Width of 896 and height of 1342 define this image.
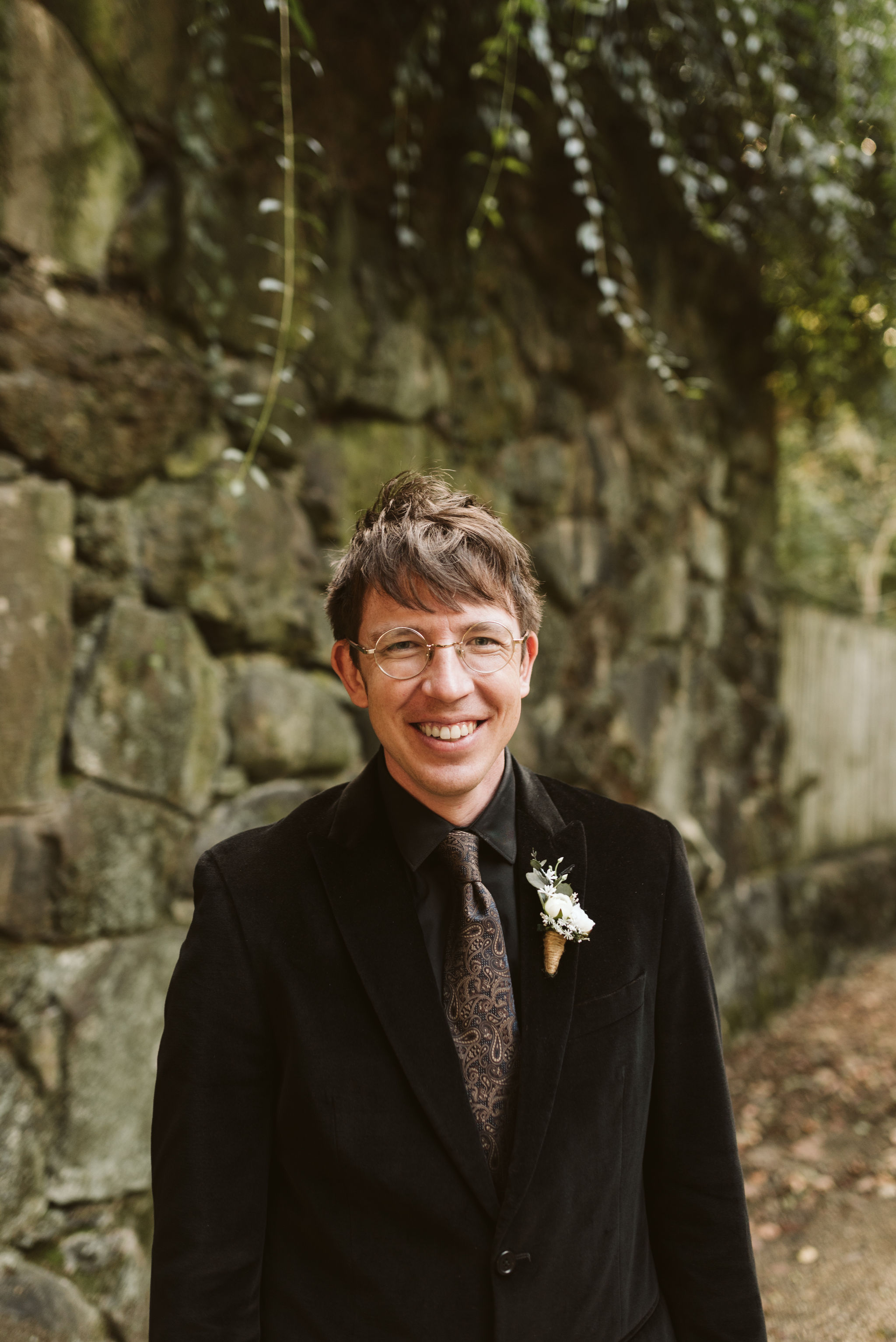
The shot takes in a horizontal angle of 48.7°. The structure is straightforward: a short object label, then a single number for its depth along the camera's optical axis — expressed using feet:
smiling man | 3.88
